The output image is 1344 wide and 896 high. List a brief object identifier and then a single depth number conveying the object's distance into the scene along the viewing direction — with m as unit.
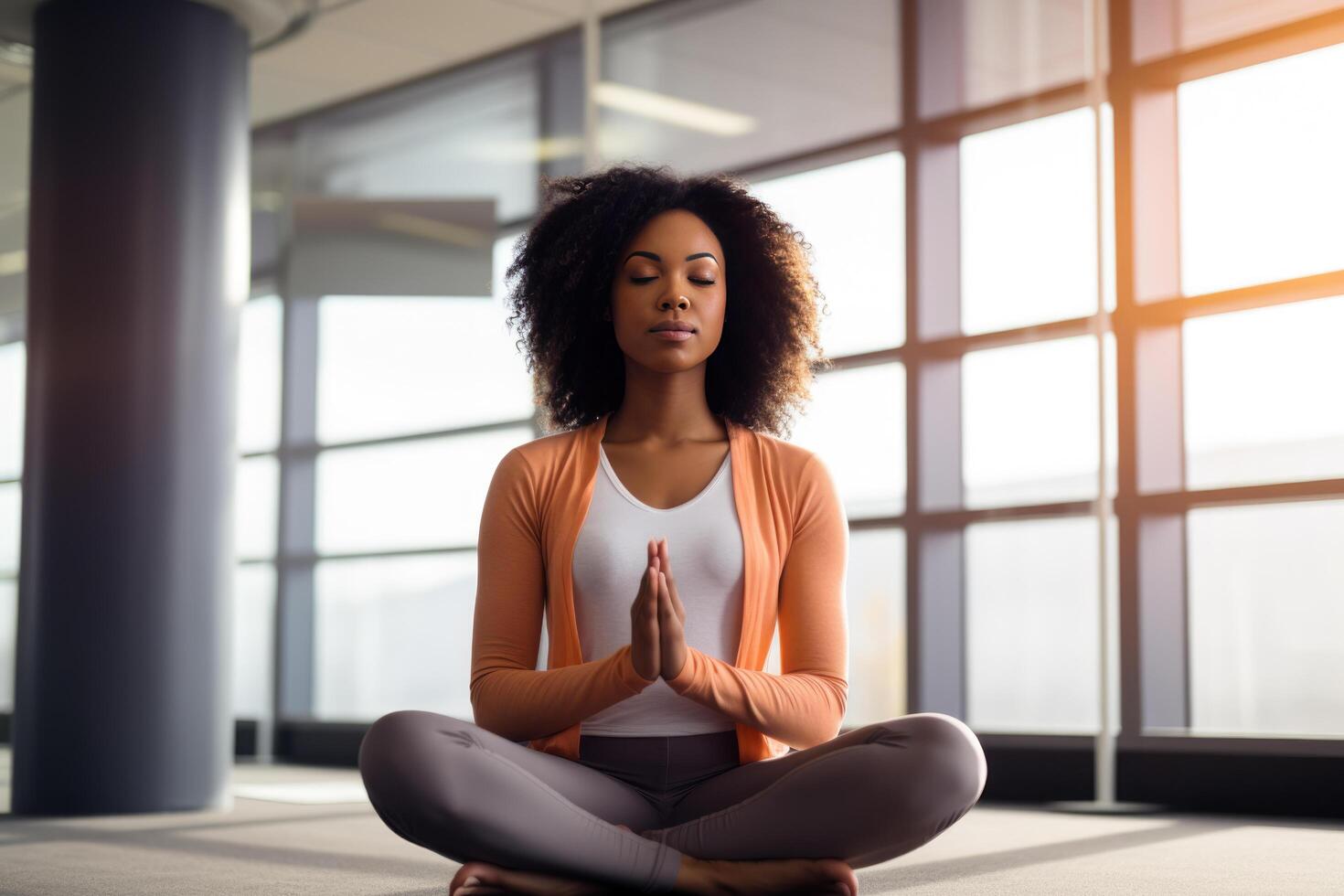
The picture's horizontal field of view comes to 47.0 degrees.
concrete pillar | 4.41
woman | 2.02
